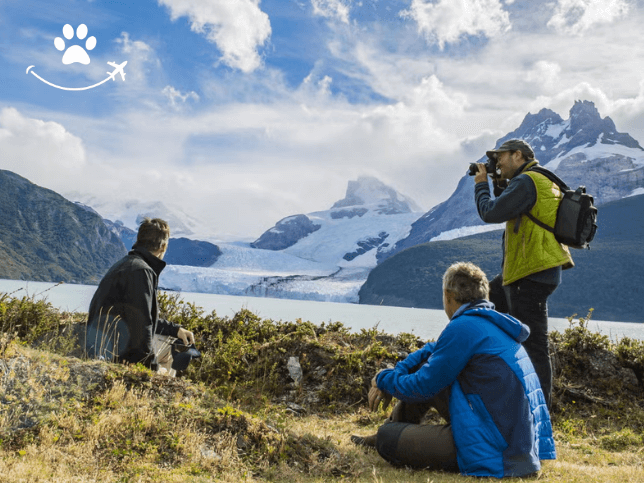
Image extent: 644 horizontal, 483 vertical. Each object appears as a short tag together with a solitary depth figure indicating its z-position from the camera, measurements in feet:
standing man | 14.66
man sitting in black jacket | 14.99
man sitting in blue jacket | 11.19
